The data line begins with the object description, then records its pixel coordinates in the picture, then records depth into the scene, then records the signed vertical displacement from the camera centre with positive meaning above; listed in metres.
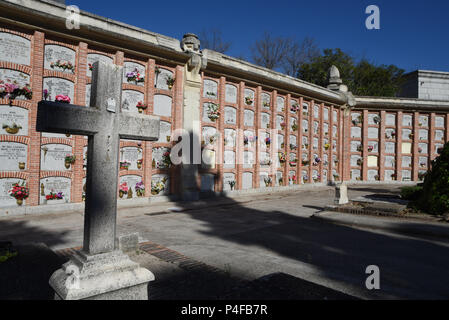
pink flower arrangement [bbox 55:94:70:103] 8.77 +1.84
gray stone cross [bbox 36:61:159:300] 2.62 -0.24
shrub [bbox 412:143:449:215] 7.94 -0.55
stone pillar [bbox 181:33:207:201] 11.66 +2.22
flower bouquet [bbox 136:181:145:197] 10.55 -0.93
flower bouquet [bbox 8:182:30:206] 8.16 -0.88
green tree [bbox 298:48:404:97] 28.00 +9.03
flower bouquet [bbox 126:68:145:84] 10.42 +3.02
